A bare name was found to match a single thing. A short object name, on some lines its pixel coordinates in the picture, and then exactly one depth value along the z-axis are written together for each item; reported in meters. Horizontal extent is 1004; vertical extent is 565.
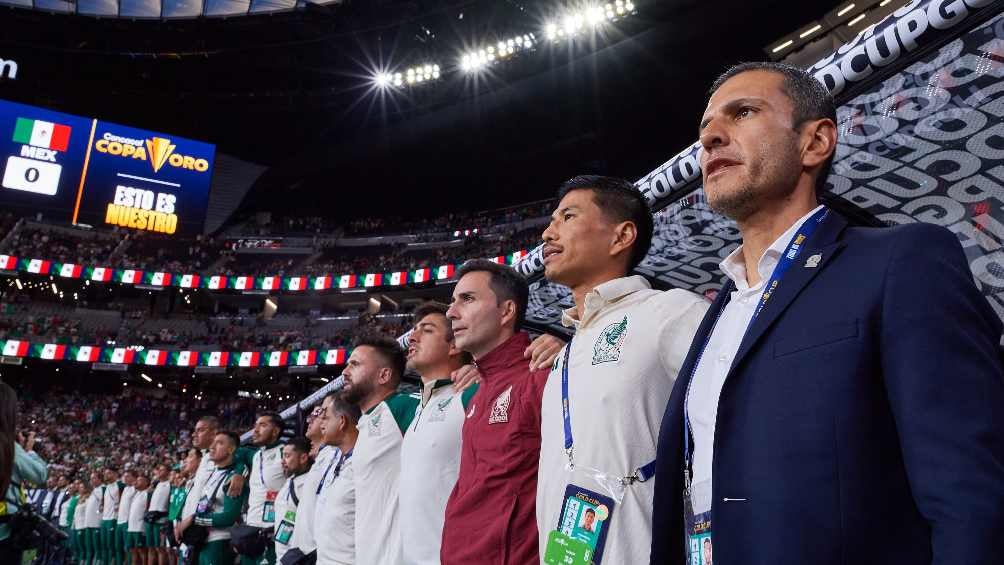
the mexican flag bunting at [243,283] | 29.09
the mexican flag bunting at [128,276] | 28.53
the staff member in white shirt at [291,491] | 5.52
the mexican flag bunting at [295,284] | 28.84
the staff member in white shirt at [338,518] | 3.97
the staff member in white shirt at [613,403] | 1.81
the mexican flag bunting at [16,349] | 25.83
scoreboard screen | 25.16
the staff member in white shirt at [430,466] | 2.91
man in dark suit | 0.96
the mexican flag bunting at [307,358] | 26.72
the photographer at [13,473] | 3.20
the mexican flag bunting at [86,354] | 26.86
